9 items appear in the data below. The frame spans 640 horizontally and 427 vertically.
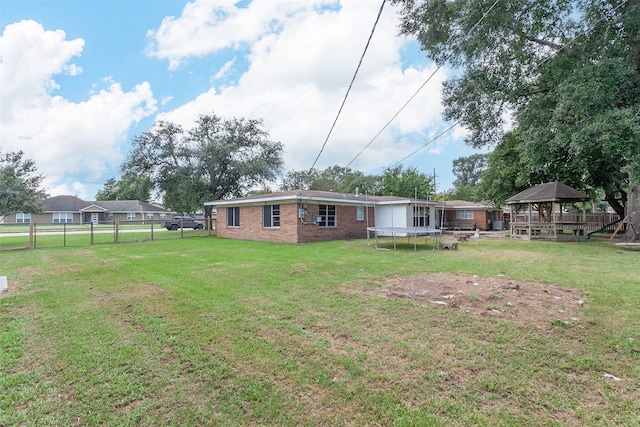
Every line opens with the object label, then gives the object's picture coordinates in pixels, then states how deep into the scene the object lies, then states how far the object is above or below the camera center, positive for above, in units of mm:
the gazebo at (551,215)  16422 -317
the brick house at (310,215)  15867 -103
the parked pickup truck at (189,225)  31203 -910
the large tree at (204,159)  23562 +4389
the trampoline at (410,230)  12302 -723
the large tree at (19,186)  14422 +1610
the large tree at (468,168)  63375 +9047
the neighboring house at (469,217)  26938 -523
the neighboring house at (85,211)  44762 +945
